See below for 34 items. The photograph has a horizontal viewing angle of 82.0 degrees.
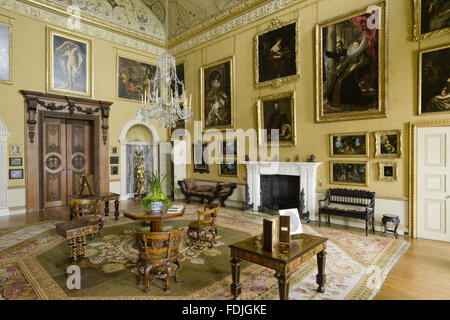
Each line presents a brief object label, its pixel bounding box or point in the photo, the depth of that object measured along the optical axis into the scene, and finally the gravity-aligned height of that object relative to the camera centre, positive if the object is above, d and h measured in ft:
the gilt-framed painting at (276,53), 28.94 +12.37
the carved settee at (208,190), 33.53 -4.17
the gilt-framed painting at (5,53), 28.99 +12.18
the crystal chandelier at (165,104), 21.50 +4.81
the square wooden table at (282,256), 9.84 -3.96
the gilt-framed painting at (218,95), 35.22 +9.24
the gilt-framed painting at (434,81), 19.98 +6.07
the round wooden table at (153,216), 17.76 -3.90
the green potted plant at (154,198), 19.35 -2.87
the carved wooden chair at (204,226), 18.71 -4.87
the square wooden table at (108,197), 25.65 -3.68
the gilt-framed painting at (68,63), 32.50 +12.81
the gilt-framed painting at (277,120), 29.09 +4.62
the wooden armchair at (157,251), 12.28 -4.42
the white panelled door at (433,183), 20.06 -2.06
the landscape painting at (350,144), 24.06 +1.32
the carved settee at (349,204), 22.30 -4.30
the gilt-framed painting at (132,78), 38.88 +12.83
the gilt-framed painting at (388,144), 22.17 +1.22
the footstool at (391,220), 20.80 -5.07
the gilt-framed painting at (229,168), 34.64 -1.20
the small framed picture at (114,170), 37.86 -1.48
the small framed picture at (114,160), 37.59 +0.07
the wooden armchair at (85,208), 20.58 -3.93
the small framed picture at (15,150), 29.40 +1.32
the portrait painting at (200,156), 38.45 +0.47
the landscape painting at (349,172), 24.11 -1.36
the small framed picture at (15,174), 29.45 -1.43
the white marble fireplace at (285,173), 26.98 -1.72
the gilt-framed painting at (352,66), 23.04 +8.78
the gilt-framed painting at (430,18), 20.01 +11.00
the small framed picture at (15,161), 29.43 -0.01
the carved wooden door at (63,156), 33.12 +0.66
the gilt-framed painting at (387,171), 22.39 -1.17
